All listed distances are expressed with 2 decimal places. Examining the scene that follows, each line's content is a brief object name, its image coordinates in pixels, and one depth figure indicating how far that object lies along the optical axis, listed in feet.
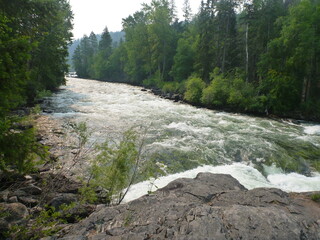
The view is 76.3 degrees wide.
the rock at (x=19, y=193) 18.12
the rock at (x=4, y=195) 16.44
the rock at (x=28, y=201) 17.46
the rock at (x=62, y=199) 17.40
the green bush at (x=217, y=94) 74.74
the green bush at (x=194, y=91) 82.17
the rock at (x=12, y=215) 13.19
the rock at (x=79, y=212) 16.33
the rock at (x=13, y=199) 16.77
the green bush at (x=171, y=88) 107.51
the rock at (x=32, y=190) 19.10
